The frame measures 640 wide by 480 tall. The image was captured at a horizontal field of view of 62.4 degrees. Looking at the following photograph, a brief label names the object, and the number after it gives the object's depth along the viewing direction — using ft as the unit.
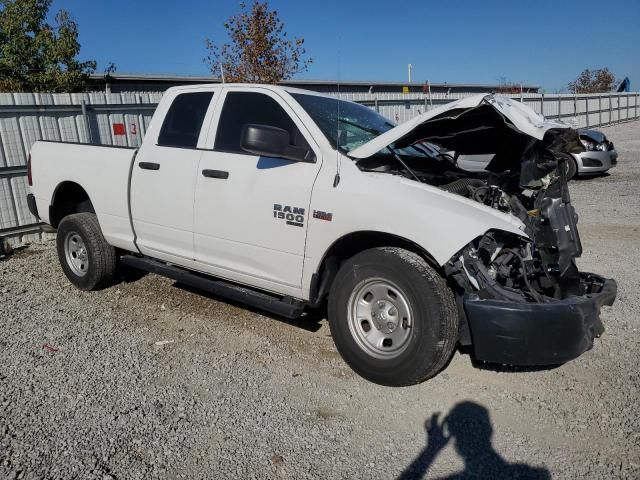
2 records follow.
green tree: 61.11
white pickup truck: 10.62
